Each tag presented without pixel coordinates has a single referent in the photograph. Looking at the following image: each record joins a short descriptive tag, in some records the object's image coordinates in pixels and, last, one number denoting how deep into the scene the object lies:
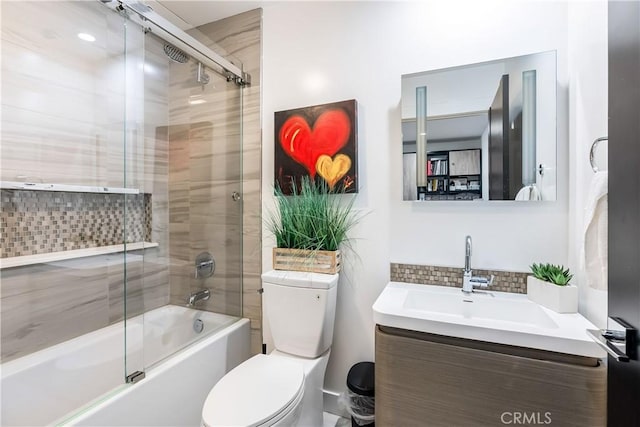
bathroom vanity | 0.91
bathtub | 1.22
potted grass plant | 1.59
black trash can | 1.42
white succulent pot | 1.13
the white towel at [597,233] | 0.87
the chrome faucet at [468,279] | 1.34
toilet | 1.16
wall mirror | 1.30
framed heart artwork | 1.61
